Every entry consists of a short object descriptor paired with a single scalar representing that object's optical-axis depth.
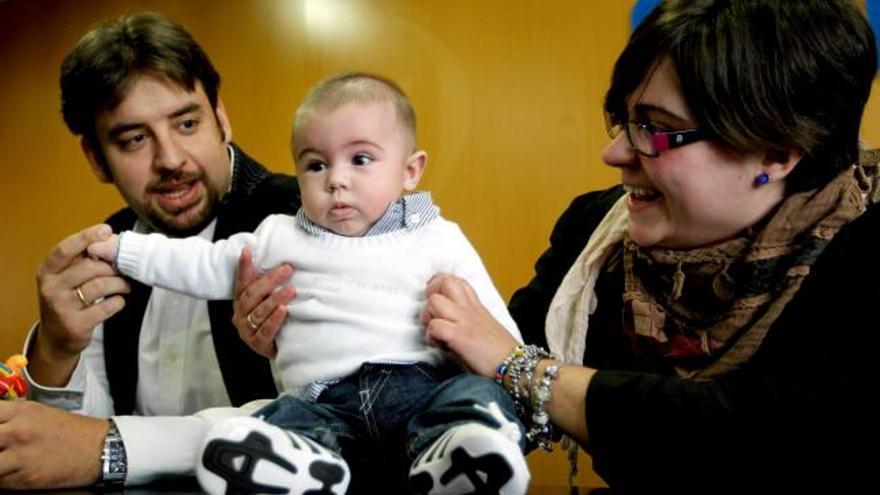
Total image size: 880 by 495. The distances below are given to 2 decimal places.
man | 1.77
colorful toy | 1.35
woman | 1.19
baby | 1.23
